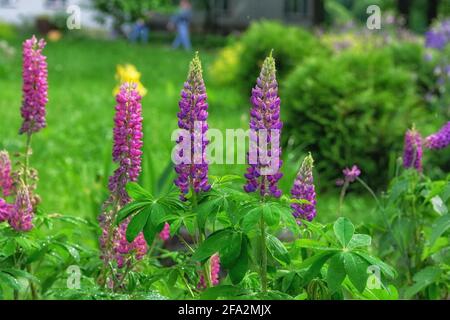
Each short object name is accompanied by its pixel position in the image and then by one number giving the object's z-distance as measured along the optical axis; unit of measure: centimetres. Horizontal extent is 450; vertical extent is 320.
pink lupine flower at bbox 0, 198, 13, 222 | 253
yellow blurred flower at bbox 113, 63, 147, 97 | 578
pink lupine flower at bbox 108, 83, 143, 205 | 228
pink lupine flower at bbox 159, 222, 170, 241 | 303
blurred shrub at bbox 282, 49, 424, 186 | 812
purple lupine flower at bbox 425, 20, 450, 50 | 910
